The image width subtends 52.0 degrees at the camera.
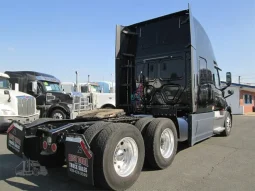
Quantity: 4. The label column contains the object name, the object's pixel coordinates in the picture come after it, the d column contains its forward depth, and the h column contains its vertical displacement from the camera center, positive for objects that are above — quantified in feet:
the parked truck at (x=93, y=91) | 51.13 +1.49
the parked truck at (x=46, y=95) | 41.06 +0.52
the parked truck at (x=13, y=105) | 31.45 -0.85
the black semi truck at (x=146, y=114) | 12.31 -1.38
